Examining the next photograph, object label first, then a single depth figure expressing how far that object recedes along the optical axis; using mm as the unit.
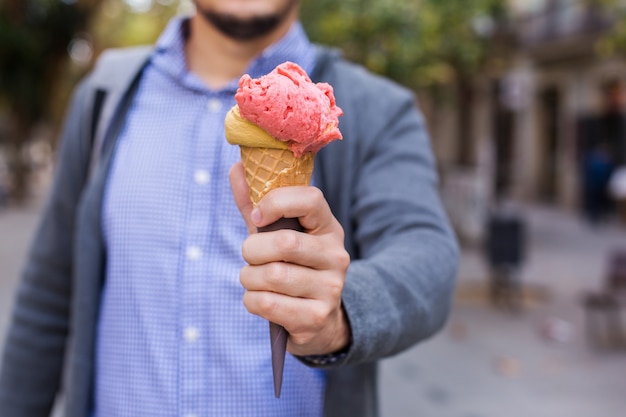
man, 1746
